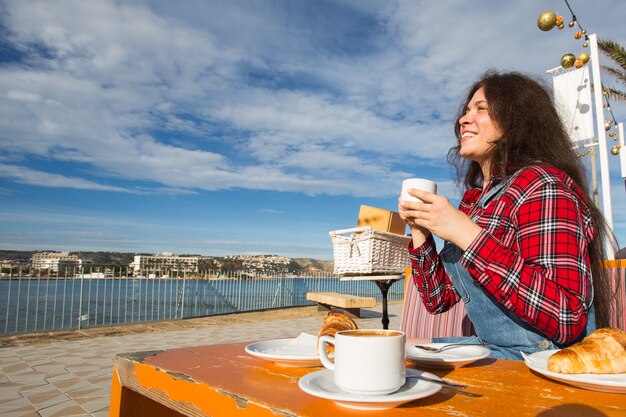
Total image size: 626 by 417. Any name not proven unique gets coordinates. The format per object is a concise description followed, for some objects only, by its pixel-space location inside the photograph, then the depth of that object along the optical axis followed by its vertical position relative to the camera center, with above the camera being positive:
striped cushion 2.24 -0.33
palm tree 10.95 +5.01
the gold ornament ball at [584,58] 3.98 +1.78
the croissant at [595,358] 0.86 -0.19
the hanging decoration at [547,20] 4.11 +2.19
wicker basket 2.73 +0.04
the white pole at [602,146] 3.58 +0.93
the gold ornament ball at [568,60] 3.99 +1.77
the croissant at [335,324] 1.08 -0.17
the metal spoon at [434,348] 1.16 -0.24
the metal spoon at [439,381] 0.83 -0.23
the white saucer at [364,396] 0.68 -0.22
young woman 1.25 +0.08
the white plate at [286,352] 1.03 -0.24
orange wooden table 0.69 -0.25
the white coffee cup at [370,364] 0.71 -0.17
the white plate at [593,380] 0.79 -0.22
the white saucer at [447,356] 1.03 -0.24
